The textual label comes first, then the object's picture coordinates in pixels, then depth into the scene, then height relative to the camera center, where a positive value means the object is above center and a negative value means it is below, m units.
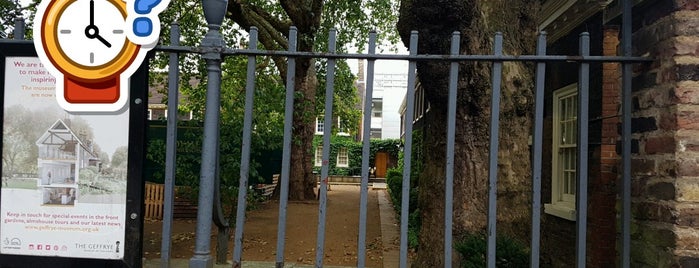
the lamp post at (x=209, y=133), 2.78 +0.07
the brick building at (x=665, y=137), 2.48 +0.13
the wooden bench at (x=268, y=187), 15.09 -1.20
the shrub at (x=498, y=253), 3.19 -0.59
